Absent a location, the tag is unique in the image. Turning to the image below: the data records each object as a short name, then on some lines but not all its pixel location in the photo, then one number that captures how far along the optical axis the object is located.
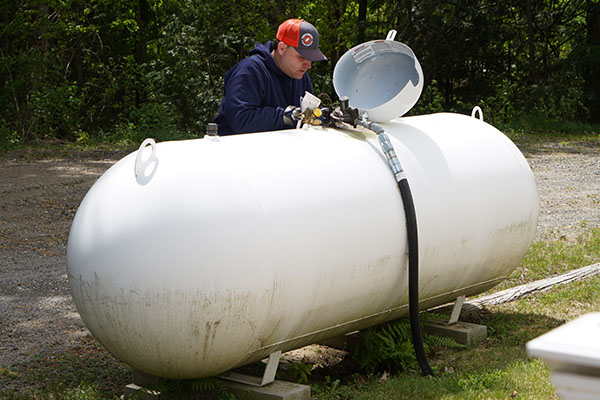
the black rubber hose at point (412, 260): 4.61
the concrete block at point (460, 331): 5.48
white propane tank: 3.74
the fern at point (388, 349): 5.07
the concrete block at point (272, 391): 4.18
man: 5.21
